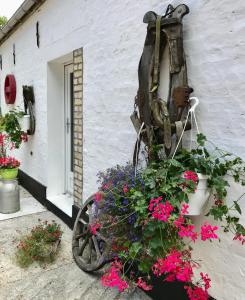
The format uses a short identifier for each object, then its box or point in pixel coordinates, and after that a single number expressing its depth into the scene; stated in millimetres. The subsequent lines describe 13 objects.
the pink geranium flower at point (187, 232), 1550
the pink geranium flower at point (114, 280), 1747
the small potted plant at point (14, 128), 5016
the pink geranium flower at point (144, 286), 1853
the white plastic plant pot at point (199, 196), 1715
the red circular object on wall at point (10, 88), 5711
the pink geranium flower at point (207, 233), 1526
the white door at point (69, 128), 4293
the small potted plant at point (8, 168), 4145
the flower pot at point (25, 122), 4895
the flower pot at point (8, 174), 4137
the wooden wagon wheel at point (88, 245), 2547
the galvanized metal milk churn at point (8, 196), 4195
